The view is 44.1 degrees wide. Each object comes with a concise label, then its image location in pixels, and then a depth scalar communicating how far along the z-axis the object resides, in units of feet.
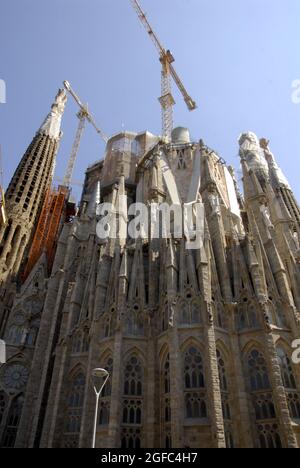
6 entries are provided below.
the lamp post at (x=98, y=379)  51.21
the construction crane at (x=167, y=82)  200.23
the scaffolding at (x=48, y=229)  125.70
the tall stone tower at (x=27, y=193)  118.62
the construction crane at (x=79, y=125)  209.53
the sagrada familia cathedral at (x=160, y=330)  65.72
